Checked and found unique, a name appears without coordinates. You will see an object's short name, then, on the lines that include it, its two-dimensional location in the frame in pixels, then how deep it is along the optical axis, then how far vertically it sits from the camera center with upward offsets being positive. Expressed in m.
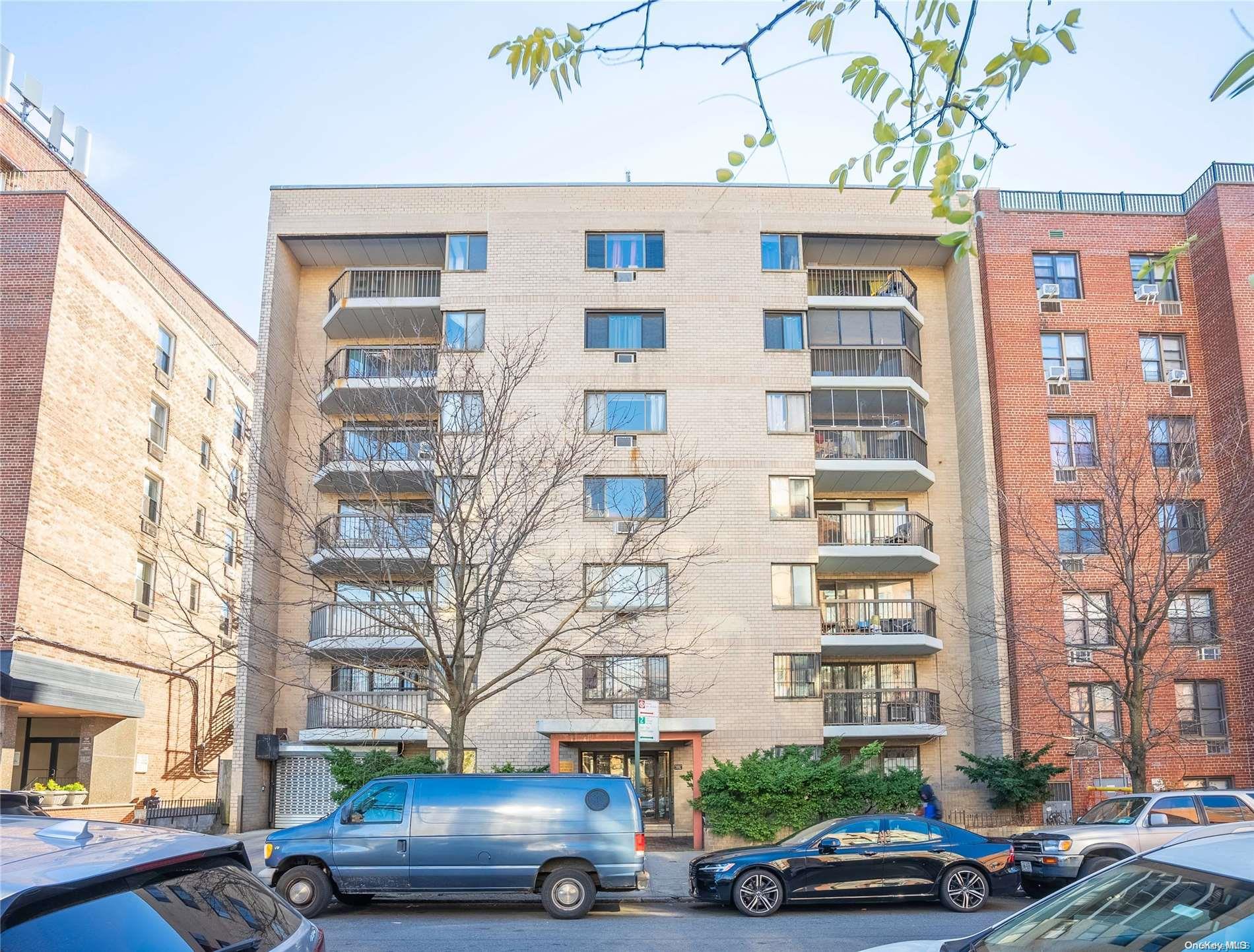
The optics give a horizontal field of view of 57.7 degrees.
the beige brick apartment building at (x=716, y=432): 27.88 +7.99
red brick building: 27.97 +7.72
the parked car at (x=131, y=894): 3.36 -0.46
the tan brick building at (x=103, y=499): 27.17 +6.68
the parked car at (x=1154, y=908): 4.10 -0.65
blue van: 14.16 -1.19
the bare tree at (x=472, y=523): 19.70 +4.62
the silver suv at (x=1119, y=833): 15.39 -1.25
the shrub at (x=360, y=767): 24.67 -0.42
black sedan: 14.58 -1.59
